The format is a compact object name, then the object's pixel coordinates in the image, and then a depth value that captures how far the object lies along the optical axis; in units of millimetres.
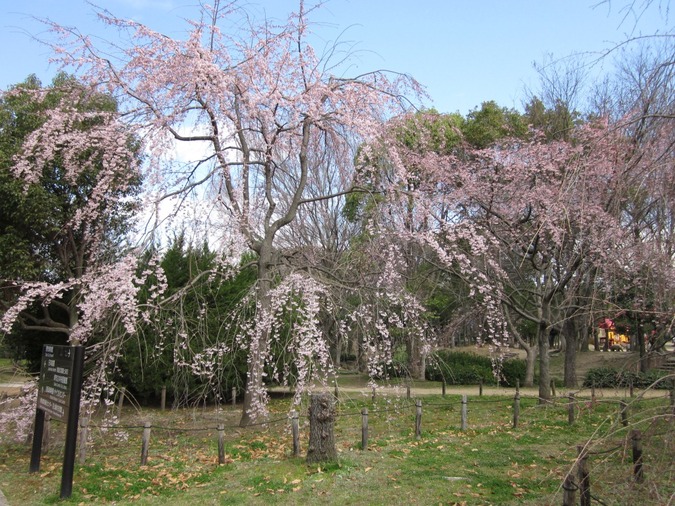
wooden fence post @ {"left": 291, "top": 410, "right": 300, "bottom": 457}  6527
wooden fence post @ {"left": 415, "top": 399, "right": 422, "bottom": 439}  7598
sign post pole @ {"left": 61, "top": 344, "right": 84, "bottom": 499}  5141
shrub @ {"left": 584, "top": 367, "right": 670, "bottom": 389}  12793
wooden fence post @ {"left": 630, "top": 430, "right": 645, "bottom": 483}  2838
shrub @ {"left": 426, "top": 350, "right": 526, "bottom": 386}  17719
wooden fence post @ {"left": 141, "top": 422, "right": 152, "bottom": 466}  6453
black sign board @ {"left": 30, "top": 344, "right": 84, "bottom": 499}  5160
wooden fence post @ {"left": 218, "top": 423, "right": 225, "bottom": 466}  6258
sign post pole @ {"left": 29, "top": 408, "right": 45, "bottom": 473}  6129
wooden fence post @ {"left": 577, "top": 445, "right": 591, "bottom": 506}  3088
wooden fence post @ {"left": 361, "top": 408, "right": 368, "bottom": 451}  6922
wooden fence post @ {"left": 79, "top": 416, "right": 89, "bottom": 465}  6501
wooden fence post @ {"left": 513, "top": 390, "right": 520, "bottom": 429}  8102
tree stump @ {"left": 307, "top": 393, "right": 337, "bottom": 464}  5957
